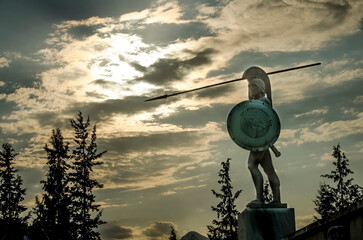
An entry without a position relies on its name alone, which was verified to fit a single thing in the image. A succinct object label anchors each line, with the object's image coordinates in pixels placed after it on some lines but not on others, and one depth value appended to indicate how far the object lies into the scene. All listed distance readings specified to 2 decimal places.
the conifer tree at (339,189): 33.81
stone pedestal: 14.05
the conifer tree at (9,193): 37.94
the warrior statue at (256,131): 14.46
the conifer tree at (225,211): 33.56
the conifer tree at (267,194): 35.06
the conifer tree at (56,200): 33.41
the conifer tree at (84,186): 34.22
